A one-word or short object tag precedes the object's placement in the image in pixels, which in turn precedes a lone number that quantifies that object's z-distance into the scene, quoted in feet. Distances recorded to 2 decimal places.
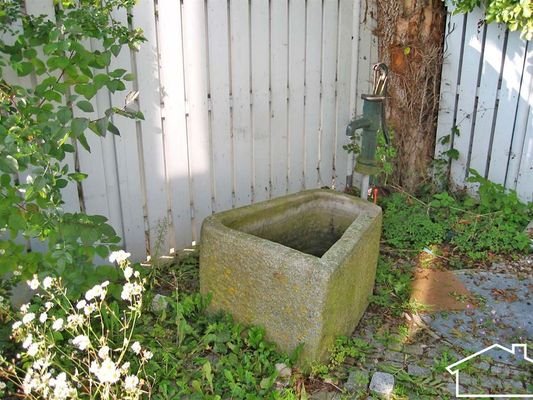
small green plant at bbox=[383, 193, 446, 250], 13.19
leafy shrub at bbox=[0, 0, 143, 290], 7.46
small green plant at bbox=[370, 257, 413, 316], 10.52
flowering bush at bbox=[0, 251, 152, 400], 5.94
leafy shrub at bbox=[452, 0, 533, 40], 12.30
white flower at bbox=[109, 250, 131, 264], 6.89
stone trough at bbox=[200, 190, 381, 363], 8.14
